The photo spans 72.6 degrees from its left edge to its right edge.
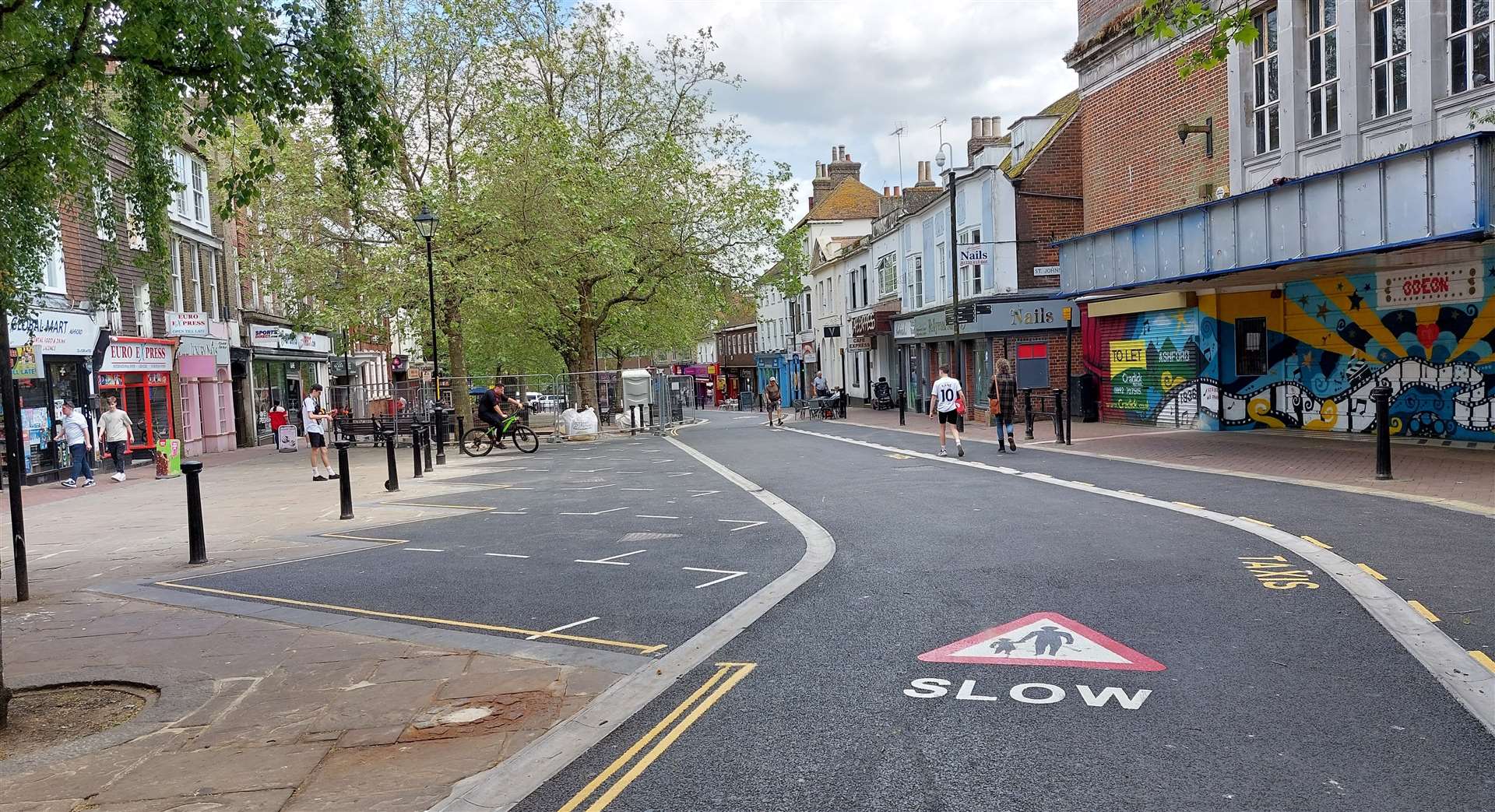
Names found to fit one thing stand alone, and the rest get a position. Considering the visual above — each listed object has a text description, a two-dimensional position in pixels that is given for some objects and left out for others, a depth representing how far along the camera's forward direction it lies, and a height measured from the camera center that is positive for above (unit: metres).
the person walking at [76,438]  20.03 -0.61
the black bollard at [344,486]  12.45 -1.16
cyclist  23.94 -0.57
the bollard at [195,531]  9.63 -1.25
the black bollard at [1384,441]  11.81 -1.18
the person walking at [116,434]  21.97 -0.66
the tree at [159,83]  6.40 +2.18
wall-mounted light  20.05 +4.34
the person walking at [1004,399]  18.45 -0.73
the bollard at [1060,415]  19.50 -1.12
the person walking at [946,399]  18.14 -0.65
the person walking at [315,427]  18.72 -0.61
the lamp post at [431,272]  21.94 +2.68
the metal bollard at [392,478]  16.06 -1.40
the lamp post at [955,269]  26.83 +2.48
